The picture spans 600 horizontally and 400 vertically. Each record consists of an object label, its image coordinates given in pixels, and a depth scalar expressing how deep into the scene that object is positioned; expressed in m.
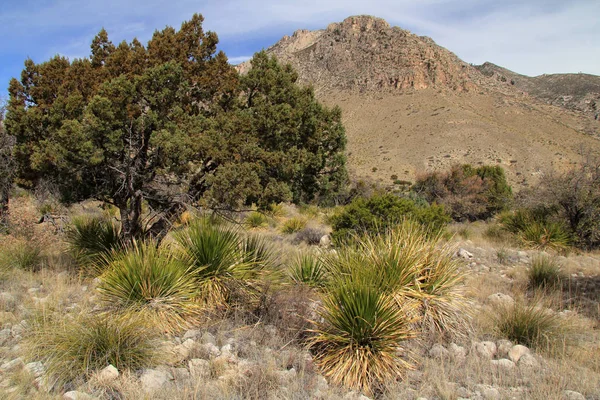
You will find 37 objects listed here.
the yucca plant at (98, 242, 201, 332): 5.56
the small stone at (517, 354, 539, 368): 4.98
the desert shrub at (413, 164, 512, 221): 26.02
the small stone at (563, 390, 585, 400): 4.04
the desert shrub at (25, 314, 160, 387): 4.17
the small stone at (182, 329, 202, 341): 5.28
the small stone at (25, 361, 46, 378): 4.13
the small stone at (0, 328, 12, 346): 5.05
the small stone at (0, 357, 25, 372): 4.32
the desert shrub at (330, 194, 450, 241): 12.88
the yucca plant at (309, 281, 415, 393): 4.56
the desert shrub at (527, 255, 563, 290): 9.23
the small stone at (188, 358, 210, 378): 4.40
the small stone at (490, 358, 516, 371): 4.97
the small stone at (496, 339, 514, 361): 5.42
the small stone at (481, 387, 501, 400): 4.16
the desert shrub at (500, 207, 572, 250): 14.12
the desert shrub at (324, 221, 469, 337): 5.46
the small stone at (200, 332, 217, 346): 5.18
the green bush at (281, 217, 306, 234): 17.33
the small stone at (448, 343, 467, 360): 5.18
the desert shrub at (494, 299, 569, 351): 5.61
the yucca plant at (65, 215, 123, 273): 8.42
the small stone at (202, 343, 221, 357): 4.86
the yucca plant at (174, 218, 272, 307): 6.19
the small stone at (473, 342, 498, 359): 5.33
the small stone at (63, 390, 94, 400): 3.73
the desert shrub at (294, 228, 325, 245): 15.25
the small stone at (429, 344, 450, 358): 5.18
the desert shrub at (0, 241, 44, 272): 8.30
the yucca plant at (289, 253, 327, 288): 7.13
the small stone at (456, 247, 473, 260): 11.92
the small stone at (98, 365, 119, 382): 4.03
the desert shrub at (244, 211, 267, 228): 18.08
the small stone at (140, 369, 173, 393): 3.99
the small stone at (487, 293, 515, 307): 7.58
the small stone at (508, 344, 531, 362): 5.22
